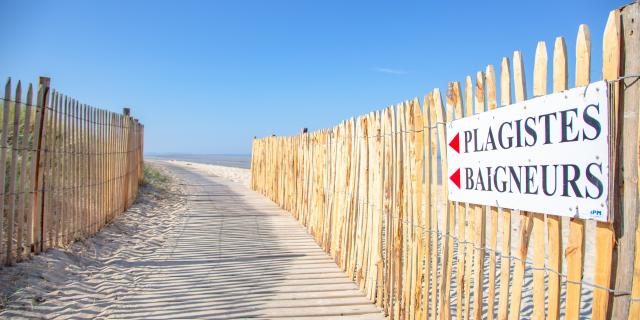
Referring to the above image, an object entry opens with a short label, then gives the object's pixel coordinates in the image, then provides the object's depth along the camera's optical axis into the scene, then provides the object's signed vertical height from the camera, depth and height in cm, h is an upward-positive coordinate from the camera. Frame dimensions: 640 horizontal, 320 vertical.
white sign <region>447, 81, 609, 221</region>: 178 +4
